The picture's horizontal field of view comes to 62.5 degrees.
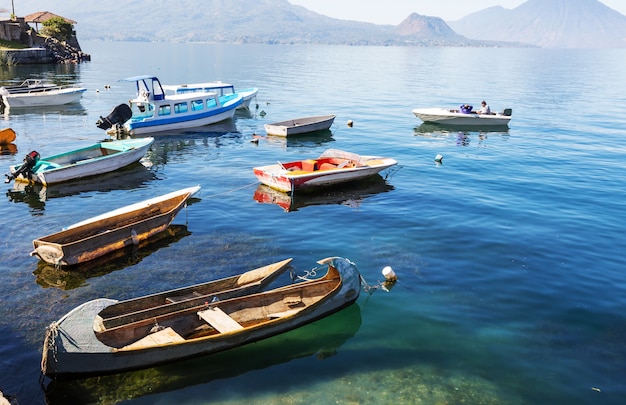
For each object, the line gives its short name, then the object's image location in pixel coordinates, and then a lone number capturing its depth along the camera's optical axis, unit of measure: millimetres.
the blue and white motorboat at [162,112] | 38250
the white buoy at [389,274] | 17141
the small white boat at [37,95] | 51700
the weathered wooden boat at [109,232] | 17688
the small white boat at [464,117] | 43469
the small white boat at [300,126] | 39416
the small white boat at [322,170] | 25680
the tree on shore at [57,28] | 100500
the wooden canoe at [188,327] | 11953
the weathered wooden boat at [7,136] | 35125
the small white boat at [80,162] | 26500
